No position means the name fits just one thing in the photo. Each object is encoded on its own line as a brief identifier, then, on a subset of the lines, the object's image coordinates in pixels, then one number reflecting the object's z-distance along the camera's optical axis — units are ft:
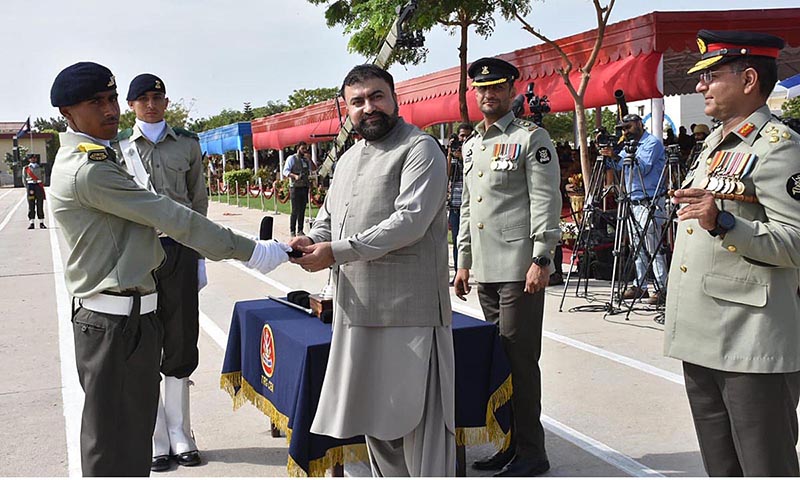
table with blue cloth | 11.58
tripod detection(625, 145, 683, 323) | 23.65
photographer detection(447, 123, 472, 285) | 33.01
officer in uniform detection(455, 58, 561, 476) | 13.09
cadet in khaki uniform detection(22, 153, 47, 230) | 72.28
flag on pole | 227.61
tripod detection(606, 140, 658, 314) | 26.12
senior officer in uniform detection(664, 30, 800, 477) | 8.31
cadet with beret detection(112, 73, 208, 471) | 14.10
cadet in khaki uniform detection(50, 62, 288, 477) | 9.58
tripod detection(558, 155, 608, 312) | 28.66
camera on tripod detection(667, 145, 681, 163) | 23.10
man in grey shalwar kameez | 10.23
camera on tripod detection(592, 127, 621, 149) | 27.66
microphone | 11.55
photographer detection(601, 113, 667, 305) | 27.53
